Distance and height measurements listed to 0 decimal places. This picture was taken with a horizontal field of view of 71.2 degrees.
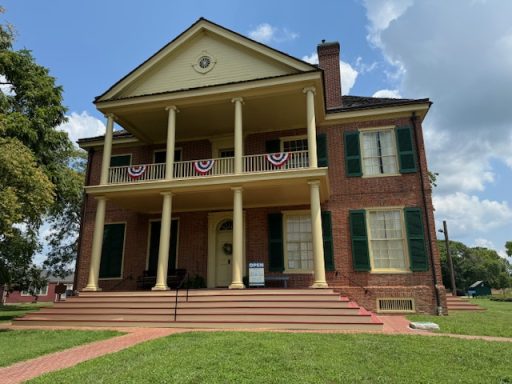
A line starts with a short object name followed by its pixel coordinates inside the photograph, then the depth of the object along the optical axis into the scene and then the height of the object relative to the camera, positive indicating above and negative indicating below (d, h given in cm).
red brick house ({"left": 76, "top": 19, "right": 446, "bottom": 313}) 1127 +295
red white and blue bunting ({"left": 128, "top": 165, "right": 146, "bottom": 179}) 1220 +357
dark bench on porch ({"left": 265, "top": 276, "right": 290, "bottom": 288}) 1155 -2
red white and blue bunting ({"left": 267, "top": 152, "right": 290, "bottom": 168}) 1109 +358
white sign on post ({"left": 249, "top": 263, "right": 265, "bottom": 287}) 1000 +4
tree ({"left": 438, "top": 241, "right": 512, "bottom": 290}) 5119 +93
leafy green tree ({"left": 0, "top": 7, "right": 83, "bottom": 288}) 1236 +534
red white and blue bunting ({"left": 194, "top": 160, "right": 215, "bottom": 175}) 1168 +353
